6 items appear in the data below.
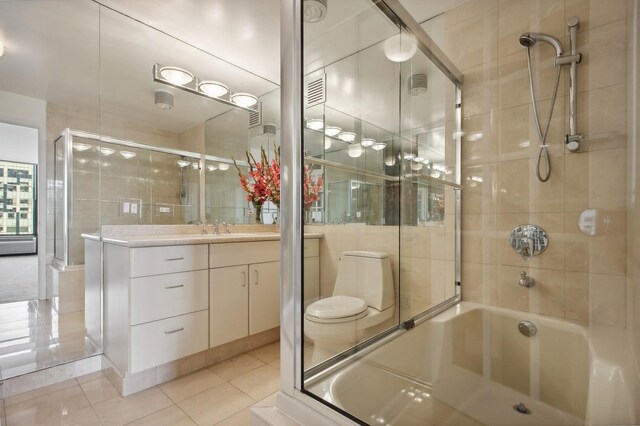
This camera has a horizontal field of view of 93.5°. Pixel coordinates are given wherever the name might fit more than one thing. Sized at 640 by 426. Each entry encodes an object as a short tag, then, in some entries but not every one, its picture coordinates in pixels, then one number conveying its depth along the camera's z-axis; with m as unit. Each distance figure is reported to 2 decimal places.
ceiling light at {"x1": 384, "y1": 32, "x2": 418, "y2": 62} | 1.59
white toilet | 1.41
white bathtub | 0.93
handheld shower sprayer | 1.13
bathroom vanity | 1.72
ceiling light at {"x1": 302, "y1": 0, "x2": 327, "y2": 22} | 1.18
